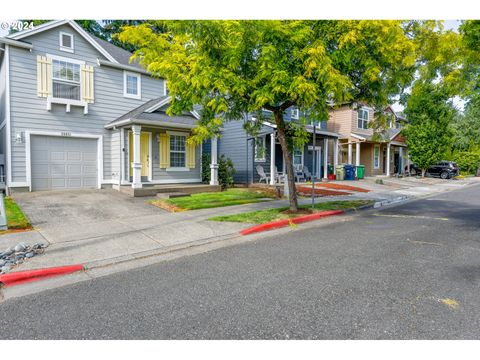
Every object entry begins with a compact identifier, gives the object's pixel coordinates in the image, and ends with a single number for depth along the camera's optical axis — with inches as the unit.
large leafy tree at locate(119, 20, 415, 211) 280.8
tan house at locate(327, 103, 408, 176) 1015.6
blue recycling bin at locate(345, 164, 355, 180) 927.0
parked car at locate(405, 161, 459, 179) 1123.4
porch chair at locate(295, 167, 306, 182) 806.3
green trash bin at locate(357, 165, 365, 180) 961.5
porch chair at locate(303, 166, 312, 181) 833.8
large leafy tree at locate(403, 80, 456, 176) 1006.4
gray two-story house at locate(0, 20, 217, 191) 489.7
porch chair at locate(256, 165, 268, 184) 716.7
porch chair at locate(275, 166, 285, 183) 742.5
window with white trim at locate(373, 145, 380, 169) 1147.3
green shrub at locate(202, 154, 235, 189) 641.6
